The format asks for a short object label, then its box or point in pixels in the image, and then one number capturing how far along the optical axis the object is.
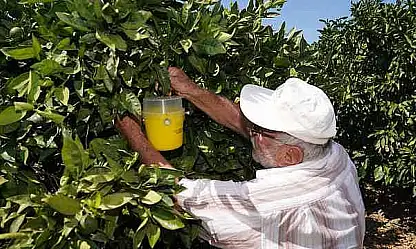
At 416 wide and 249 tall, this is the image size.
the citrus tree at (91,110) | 1.34
